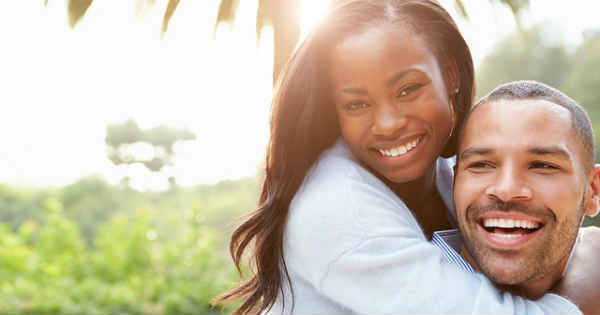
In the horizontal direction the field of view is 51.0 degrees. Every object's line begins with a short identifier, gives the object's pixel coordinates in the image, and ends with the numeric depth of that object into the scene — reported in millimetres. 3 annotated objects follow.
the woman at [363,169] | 1646
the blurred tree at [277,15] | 3152
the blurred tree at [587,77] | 6480
